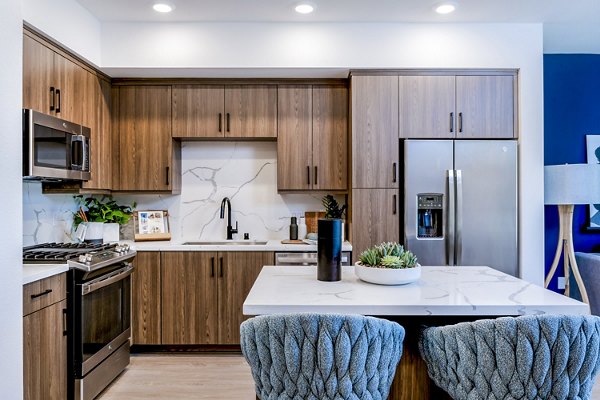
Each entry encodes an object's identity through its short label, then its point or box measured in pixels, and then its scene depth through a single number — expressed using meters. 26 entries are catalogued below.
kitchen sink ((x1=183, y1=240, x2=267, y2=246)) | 3.74
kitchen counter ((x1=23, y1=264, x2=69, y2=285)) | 2.10
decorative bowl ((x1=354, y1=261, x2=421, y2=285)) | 1.87
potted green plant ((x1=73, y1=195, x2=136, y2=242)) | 3.45
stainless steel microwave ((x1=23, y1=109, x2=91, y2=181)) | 2.42
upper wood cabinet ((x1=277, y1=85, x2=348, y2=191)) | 3.76
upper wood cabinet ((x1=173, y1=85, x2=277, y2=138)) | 3.74
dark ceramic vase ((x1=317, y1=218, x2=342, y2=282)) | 1.92
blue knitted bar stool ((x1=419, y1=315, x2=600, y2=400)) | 1.26
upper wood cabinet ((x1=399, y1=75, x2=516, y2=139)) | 3.50
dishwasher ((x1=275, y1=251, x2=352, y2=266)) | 3.51
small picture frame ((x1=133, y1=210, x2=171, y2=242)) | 3.83
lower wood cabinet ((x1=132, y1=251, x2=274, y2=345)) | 3.52
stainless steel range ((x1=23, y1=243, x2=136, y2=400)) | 2.51
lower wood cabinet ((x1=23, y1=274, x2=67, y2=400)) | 2.11
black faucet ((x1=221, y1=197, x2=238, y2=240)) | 4.00
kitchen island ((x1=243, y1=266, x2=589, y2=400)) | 1.55
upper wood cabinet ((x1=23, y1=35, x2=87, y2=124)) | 2.57
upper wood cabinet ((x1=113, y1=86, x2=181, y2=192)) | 3.74
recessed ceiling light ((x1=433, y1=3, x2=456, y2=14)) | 3.12
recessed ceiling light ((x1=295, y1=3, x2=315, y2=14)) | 3.12
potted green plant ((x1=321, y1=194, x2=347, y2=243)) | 3.87
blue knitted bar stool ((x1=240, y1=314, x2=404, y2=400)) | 1.27
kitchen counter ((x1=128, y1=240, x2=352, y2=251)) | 3.50
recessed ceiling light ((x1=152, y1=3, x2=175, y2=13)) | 3.12
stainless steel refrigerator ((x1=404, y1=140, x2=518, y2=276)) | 3.44
